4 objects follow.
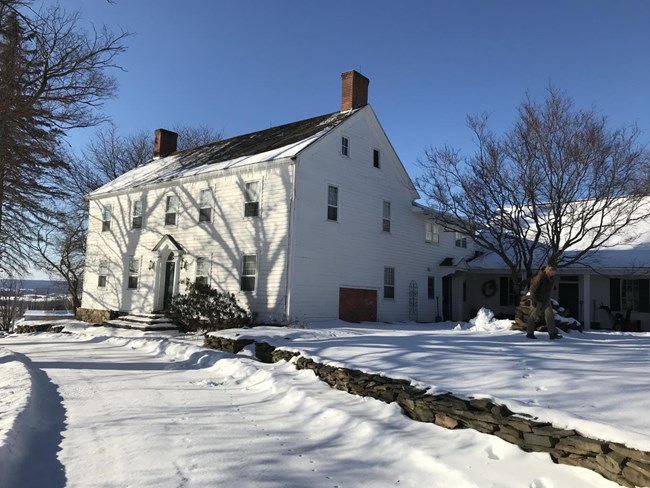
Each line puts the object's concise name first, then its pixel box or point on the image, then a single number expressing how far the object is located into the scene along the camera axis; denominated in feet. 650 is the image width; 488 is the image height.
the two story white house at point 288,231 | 58.34
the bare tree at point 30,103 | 38.83
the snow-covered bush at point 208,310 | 55.93
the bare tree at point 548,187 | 58.39
